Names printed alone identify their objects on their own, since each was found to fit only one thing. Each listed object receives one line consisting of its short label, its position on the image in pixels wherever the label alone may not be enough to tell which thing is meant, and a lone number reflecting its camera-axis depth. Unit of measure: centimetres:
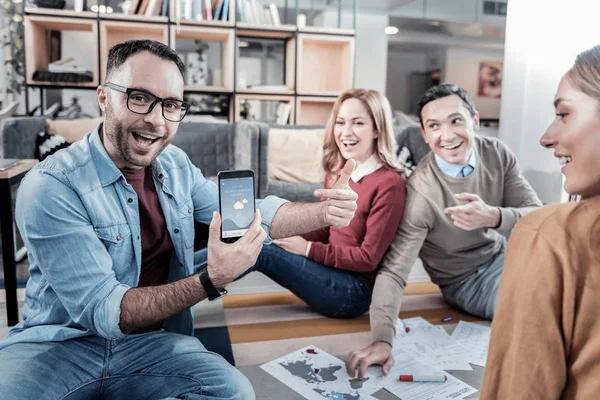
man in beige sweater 166
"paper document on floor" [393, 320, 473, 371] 166
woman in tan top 62
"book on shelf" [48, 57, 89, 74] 408
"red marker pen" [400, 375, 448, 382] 152
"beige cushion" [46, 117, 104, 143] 347
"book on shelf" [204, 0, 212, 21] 430
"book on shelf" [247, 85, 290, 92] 453
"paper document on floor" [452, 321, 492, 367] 170
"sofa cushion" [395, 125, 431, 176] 404
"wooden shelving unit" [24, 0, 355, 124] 407
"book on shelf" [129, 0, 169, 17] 420
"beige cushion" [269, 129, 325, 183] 363
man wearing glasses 115
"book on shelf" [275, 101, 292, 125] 461
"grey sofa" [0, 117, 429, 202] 327
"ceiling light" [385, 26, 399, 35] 887
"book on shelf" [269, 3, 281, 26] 457
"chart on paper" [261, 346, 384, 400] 145
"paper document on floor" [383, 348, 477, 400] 145
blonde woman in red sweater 185
